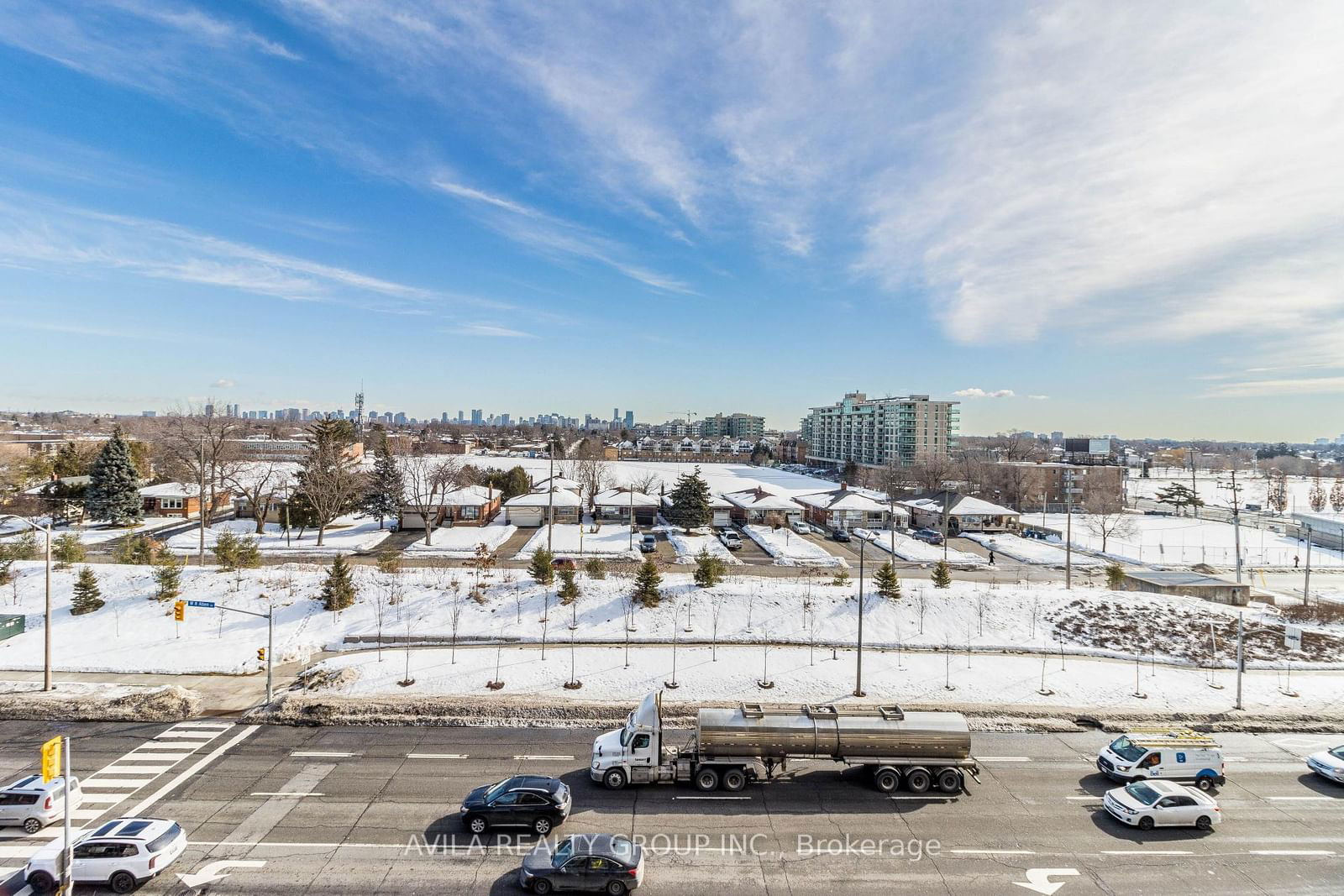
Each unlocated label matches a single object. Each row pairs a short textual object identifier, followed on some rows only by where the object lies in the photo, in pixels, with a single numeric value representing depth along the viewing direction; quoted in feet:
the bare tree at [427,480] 176.14
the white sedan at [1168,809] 56.54
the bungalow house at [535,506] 205.05
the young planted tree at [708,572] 122.62
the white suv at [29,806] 53.62
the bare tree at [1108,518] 214.48
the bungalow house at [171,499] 208.44
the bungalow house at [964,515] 213.25
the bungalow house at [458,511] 192.13
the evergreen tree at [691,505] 190.29
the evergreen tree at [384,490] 187.21
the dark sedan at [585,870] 46.21
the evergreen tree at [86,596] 111.55
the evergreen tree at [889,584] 120.06
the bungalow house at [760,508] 217.56
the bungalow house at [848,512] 213.25
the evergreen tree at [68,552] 128.77
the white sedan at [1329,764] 65.51
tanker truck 60.95
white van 63.87
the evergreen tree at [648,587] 118.21
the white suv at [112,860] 45.96
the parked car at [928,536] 191.72
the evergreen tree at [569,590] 116.47
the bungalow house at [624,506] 215.10
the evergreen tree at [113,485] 183.52
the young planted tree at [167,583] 116.06
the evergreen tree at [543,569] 123.44
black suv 54.39
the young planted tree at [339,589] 115.34
